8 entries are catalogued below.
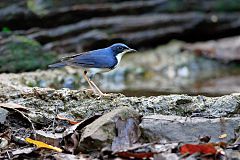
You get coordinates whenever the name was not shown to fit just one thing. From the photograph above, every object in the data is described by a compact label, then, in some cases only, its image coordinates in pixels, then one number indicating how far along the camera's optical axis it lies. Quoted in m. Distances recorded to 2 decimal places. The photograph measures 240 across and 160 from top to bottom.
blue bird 13.10
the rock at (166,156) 8.29
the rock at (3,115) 10.39
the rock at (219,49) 28.67
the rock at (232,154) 8.48
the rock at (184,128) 9.23
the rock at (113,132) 8.84
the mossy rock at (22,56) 19.02
